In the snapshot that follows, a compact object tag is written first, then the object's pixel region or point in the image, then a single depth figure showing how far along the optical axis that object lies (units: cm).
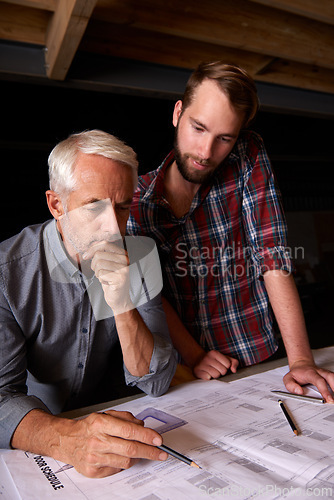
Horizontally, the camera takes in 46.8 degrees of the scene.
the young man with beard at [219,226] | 136
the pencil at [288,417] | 77
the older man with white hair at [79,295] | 100
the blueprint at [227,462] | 61
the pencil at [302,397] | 91
